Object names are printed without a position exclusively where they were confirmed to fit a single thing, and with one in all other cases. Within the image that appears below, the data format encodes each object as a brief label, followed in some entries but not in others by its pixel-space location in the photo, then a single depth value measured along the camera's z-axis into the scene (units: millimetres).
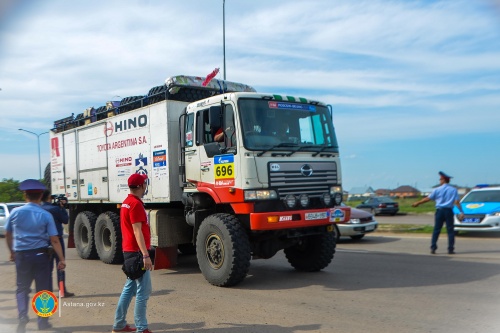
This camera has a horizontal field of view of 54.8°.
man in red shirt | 5129
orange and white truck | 7637
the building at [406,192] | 62162
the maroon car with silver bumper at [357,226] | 14461
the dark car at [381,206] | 31031
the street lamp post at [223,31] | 9995
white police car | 14016
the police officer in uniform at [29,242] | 5406
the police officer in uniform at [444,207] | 11078
